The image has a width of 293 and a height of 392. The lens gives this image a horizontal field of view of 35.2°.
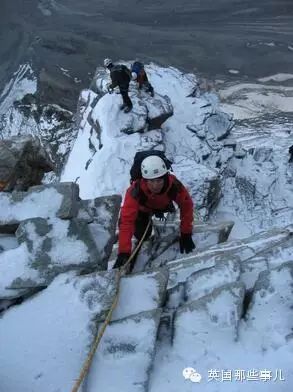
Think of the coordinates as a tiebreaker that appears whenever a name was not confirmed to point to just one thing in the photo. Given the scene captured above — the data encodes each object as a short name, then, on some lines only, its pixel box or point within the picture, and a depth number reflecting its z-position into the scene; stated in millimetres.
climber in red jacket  5094
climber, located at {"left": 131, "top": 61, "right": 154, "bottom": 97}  13297
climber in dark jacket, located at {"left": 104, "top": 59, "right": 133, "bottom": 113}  12000
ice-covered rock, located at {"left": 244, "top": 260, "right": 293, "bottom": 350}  4199
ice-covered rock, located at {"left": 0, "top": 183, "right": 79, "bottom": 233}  5371
